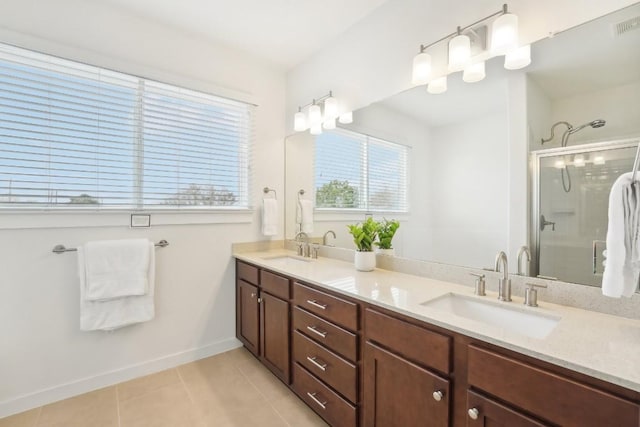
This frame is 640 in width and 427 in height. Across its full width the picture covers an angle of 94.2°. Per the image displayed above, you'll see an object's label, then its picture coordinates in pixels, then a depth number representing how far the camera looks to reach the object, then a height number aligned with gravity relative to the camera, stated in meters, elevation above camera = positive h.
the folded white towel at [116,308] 1.94 -0.64
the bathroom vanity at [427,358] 0.82 -0.52
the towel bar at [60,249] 1.92 -0.22
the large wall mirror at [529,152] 1.20 +0.31
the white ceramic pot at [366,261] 1.98 -0.31
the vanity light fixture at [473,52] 1.38 +0.83
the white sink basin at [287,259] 2.34 -0.37
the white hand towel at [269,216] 2.74 -0.01
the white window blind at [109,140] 1.82 +0.54
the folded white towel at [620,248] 0.91 -0.10
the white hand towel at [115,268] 1.94 -0.36
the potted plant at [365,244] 1.99 -0.20
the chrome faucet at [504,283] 1.33 -0.31
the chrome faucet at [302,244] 2.65 -0.26
